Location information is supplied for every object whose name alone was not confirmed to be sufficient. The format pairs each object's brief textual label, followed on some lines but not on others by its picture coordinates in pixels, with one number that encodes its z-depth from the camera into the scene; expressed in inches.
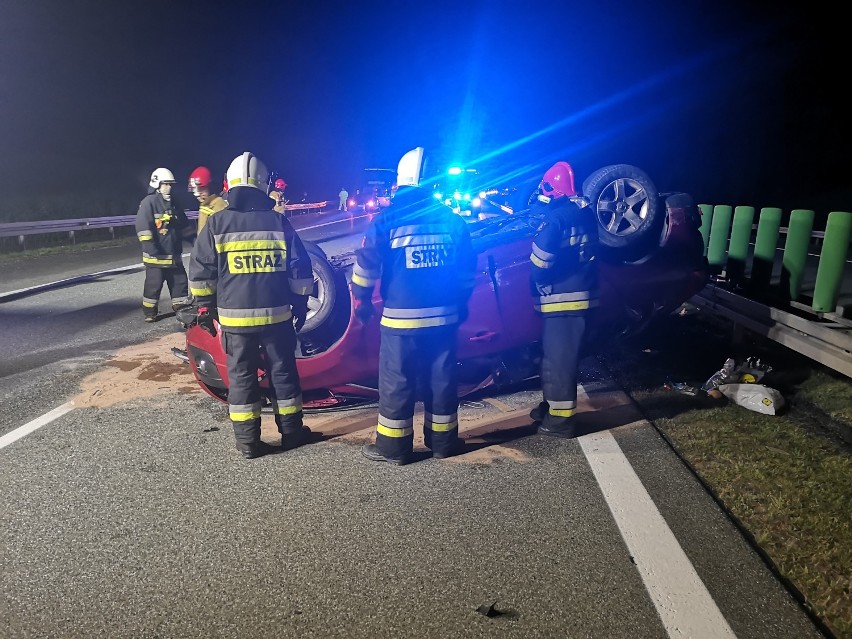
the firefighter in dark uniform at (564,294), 162.6
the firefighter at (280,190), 263.0
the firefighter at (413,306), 150.5
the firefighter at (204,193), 251.3
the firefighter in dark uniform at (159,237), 305.0
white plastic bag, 180.9
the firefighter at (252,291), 153.1
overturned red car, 175.6
